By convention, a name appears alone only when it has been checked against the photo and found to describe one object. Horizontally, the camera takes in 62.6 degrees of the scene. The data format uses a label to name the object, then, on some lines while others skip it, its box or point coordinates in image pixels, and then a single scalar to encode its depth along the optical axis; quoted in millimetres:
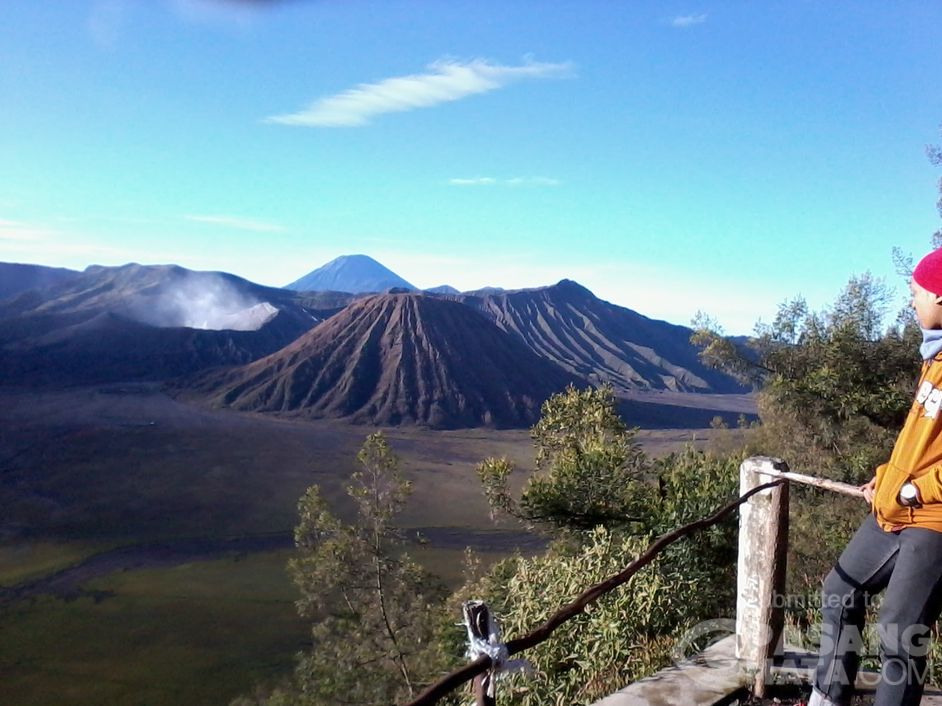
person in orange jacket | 1818
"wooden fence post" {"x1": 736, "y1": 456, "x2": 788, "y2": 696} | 2406
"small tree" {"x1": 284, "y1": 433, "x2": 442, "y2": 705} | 10078
